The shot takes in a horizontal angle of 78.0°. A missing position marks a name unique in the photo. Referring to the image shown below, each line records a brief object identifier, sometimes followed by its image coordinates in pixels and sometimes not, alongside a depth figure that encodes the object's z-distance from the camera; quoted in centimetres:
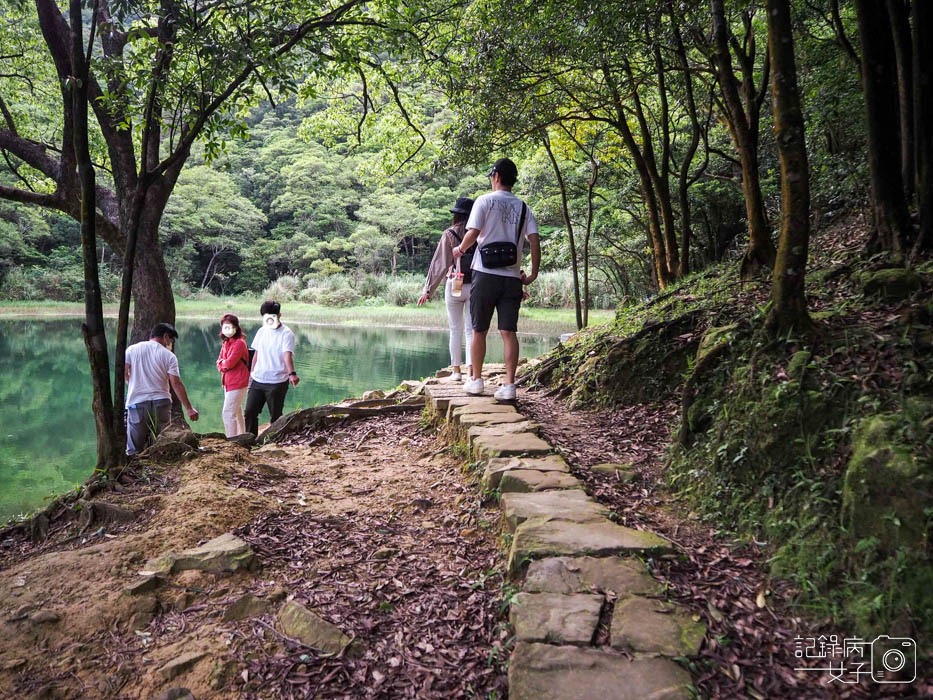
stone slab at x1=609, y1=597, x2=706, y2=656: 177
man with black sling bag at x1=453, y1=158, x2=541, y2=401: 402
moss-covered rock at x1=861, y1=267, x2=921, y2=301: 301
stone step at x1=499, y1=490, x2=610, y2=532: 255
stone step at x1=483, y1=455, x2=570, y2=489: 306
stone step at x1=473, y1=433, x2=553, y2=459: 331
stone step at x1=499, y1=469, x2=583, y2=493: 289
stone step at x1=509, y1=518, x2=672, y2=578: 226
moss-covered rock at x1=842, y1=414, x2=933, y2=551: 179
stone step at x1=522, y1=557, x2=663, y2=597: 206
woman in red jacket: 583
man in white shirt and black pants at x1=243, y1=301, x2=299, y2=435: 575
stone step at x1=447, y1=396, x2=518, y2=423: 419
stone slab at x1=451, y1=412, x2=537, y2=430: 389
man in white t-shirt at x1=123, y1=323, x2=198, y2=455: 463
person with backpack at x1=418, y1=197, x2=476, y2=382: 505
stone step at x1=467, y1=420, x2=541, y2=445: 367
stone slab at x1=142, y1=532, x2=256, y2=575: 249
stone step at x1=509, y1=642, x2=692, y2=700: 162
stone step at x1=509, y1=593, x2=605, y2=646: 185
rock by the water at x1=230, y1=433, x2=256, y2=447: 454
